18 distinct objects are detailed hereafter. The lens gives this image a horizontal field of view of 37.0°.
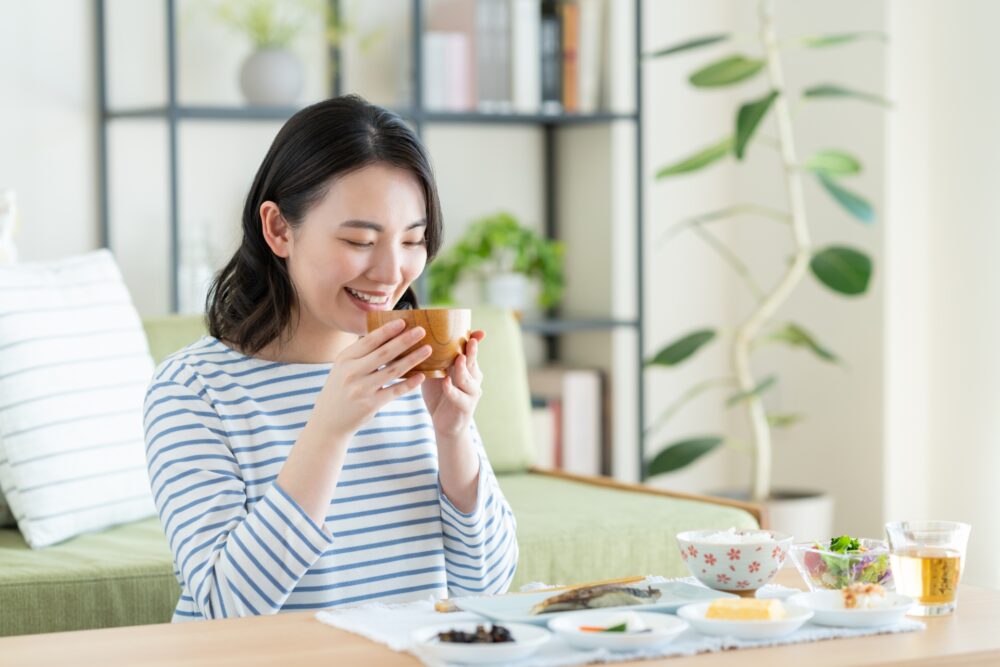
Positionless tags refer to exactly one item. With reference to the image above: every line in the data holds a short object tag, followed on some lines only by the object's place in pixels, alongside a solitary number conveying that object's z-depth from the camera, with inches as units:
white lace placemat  47.0
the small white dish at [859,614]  50.9
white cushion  96.0
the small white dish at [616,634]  47.1
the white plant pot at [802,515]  145.2
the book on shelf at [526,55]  148.7
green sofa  86.8
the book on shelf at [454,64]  146.2
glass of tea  53.9
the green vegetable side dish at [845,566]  56.0
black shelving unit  131.2
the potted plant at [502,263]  148.3
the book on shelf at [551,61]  151.5
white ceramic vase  138.3
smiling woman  58.7
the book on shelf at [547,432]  150.6
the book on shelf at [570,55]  152.0
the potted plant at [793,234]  138.9
